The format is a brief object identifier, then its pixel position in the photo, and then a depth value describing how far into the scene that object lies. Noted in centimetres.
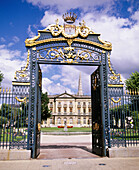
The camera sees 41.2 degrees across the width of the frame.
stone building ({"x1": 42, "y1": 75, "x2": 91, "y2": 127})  6525
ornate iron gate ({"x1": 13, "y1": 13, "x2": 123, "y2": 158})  795
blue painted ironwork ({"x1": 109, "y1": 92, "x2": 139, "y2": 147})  783
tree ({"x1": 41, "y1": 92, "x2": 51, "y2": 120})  4407
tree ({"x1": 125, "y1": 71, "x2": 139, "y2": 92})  1724
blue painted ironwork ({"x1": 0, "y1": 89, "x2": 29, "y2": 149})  736
